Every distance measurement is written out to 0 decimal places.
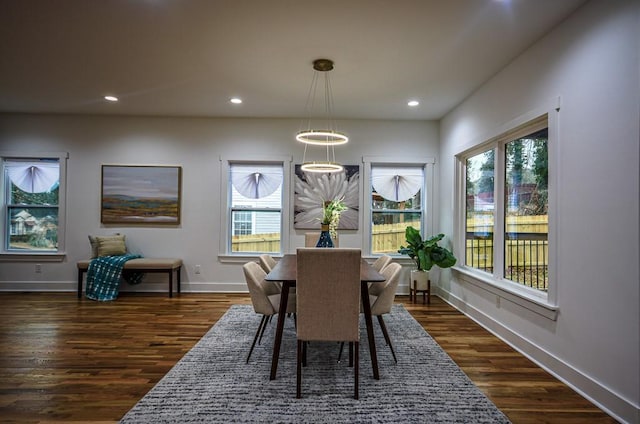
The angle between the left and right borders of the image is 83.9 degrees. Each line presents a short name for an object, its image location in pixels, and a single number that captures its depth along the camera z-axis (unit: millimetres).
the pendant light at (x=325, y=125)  3461
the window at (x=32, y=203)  5551
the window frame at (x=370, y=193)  5543
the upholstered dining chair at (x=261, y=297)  2746
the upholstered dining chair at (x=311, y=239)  4668
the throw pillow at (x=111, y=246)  5191
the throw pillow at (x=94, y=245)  5215
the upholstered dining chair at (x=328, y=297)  2273
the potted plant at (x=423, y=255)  4726
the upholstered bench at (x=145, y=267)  4988
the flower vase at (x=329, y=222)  3469
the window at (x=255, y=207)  5648
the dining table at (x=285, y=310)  2504
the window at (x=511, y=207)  3137
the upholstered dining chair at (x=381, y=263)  3596
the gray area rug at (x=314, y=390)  2076
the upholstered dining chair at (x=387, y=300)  2820
